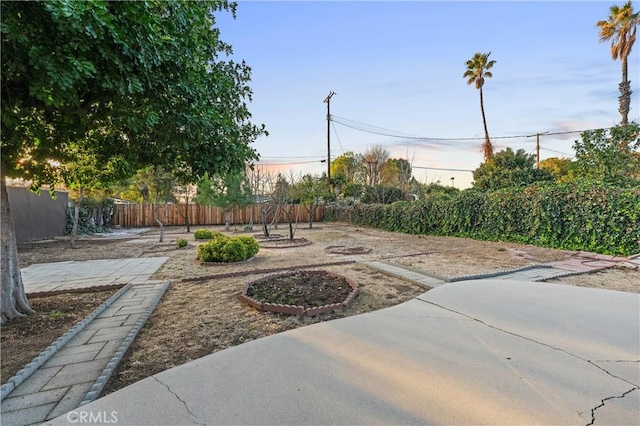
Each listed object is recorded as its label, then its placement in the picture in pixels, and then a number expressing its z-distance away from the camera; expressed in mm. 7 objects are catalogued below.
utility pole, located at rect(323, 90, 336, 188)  20453
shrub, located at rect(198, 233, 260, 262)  6387
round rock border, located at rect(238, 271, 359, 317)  3172
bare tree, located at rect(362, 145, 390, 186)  27328
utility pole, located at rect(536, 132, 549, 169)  21348
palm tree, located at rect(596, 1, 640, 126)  12156
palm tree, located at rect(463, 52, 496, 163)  17625
